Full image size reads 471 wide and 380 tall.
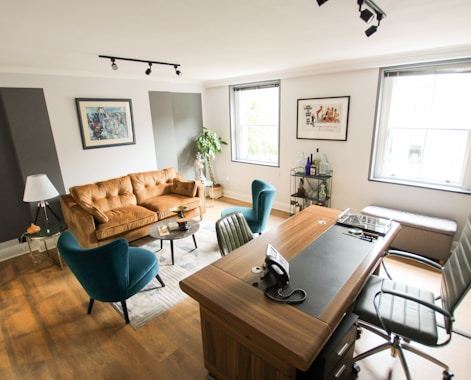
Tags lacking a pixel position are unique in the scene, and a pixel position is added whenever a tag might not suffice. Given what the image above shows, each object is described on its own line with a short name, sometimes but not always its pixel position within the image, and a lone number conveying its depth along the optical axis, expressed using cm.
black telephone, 142
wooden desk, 120
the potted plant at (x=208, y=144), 543
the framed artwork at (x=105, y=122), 399
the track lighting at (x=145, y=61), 299
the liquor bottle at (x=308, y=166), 432
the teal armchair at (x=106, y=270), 206
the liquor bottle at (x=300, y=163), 453
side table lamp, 317
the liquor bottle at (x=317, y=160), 434
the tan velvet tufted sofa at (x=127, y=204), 342
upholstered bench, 304
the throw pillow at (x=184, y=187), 449
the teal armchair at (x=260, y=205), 340
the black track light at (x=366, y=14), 161
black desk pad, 144
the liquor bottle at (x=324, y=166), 426
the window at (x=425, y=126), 315
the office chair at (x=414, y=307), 152
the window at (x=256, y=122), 489
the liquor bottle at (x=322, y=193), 424
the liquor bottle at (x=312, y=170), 425
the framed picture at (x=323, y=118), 395
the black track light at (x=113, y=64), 299
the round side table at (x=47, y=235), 325
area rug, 254
